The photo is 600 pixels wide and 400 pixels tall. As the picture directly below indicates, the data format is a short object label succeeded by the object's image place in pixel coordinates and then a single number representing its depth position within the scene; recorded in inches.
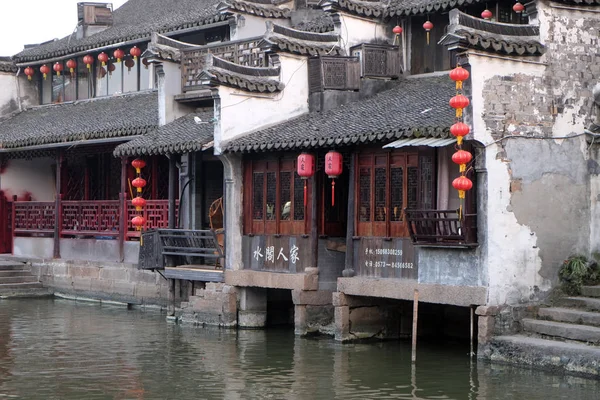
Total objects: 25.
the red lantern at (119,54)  1234.0
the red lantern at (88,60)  1279.3
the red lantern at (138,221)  1025.5
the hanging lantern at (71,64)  1304.1
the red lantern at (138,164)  1026.7
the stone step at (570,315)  680.4
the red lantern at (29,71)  1357.0
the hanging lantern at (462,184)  687.1
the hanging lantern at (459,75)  689.0
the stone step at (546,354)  638.5
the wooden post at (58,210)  1185.4
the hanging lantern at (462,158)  688.4
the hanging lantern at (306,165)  834.8
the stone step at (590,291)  716.7
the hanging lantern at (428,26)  922.7
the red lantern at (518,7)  837.2
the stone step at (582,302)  700.7
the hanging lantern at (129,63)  1240.2
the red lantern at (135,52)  1207.6
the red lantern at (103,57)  1256.8
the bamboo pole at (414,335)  723.2
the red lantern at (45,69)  1343.5
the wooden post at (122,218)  1095.6
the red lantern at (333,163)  815.1
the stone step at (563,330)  658.2
